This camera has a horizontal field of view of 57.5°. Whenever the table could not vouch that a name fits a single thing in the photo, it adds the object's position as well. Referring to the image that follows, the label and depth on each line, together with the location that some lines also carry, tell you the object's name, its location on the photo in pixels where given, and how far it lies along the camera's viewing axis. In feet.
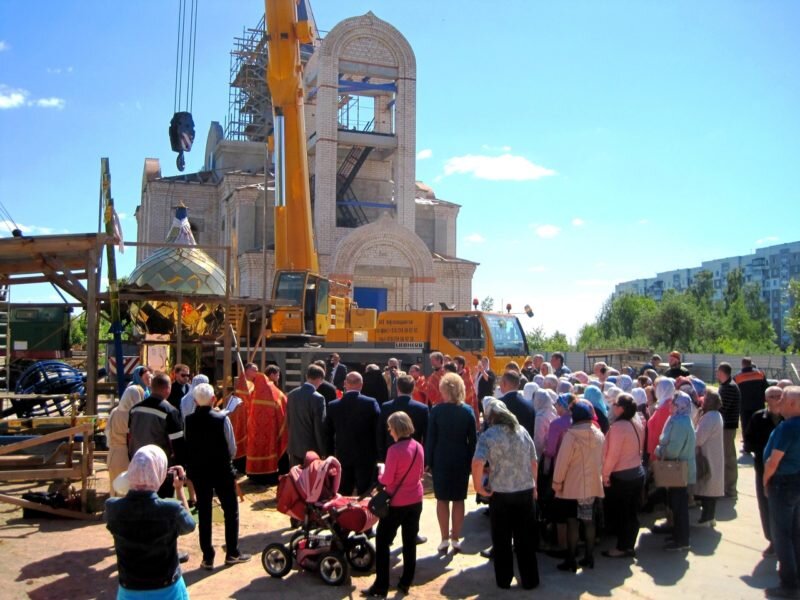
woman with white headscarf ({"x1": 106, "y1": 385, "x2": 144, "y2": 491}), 23.52
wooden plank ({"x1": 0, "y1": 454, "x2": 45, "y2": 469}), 27.37
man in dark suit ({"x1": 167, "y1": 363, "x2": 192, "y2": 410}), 29.12
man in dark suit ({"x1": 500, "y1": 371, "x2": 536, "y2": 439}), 24.67
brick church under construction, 96.78
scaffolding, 139.13
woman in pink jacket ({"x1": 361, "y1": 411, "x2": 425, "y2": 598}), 19.04
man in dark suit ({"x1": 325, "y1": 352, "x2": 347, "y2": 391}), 44.60
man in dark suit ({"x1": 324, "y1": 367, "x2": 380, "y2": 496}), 24.54
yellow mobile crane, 54.08
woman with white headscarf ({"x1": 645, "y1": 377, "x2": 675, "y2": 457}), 25.43
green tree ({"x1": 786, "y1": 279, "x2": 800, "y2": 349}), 131.23
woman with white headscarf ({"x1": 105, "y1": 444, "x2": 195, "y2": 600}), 12.44
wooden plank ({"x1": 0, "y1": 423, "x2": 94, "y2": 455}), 24.54
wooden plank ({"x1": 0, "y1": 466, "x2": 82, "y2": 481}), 25.86
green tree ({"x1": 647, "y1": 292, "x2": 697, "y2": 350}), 175.52
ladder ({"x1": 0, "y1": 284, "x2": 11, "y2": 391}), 57.80
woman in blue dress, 21.79
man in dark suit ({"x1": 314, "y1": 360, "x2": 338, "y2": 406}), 28.76
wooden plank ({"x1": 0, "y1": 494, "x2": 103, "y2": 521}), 24.79
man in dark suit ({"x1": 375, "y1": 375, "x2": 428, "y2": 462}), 24.06
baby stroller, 20.03
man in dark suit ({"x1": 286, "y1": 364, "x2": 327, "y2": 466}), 26.14
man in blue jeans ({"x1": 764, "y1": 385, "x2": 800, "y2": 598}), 19.21
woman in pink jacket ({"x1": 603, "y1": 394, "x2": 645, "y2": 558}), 22.29
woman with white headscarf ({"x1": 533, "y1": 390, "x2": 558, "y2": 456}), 25.09
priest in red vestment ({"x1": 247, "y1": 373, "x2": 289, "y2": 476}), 31.09
